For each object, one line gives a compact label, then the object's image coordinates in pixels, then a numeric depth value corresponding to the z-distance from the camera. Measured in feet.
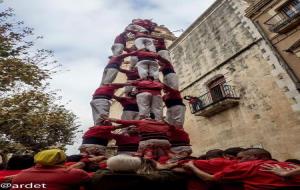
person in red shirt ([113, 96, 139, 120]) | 19.98
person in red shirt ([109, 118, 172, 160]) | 14.52
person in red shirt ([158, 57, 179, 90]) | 20.98
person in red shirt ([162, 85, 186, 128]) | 18.85
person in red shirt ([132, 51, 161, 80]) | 18.94
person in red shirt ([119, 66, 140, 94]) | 21.85
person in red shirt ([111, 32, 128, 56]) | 21.72
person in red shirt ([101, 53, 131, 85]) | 19.67
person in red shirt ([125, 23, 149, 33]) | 23.19
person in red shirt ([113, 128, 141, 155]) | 16.92
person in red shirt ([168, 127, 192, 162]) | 17.10
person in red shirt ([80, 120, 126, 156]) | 15.88
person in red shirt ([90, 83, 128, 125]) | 17.42
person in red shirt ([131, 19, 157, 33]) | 23.98
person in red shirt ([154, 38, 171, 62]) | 23.28
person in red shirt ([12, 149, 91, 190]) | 9.86
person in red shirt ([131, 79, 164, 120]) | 17.11
